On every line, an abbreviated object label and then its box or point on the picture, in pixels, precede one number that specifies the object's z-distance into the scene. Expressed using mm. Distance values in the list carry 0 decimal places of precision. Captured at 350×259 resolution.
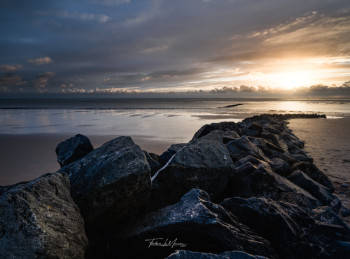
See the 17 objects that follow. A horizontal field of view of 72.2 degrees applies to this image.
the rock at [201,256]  2172
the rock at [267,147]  8023
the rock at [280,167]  6469
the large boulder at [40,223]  2133
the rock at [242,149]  6461
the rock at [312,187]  5518
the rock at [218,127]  9102
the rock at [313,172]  6832
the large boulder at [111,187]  3197
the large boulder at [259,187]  4547
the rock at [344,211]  5125
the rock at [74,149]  5875
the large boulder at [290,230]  3033
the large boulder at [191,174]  4035
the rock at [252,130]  11164
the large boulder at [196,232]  2775
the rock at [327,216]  4008
